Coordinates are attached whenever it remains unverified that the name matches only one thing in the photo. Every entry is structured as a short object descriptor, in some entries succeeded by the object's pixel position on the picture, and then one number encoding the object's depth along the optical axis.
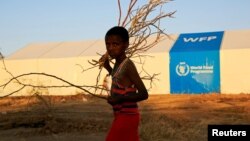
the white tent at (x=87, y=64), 19.77
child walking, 3.49
